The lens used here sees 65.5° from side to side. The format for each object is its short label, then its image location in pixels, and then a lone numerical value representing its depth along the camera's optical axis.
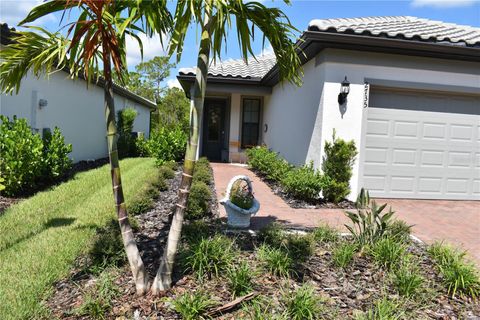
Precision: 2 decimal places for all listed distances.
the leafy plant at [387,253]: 3.99
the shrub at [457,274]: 3.63
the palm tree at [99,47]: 2.77
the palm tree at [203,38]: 2.92
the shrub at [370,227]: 4.31
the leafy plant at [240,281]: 3.35
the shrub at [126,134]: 16.73
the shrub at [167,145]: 11.98
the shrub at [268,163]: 9.60
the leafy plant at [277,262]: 3.71
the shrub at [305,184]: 7.45
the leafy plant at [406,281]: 3.51
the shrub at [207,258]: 3.60
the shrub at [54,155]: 8.26
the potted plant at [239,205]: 5.23
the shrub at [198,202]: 5.82
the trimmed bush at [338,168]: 7.57
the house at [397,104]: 7.70
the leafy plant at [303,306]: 3.03
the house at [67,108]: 8.70
